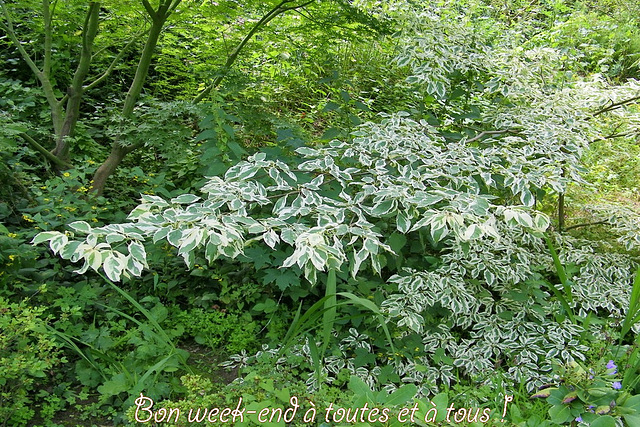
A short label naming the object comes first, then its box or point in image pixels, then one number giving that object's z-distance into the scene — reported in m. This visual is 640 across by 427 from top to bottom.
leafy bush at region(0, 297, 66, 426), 1.78
